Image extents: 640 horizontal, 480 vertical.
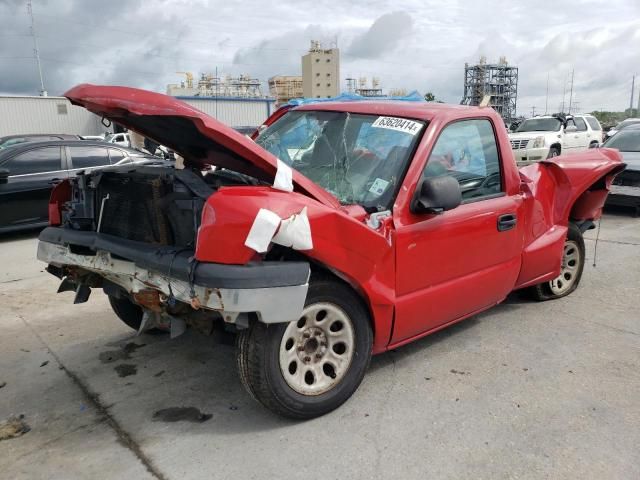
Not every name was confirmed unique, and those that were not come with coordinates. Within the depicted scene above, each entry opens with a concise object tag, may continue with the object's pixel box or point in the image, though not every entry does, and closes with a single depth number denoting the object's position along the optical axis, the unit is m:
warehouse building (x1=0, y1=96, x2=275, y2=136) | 34.75
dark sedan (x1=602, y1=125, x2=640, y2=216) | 9.64
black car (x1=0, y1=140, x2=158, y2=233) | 8.42
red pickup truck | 2.61
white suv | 16.53
